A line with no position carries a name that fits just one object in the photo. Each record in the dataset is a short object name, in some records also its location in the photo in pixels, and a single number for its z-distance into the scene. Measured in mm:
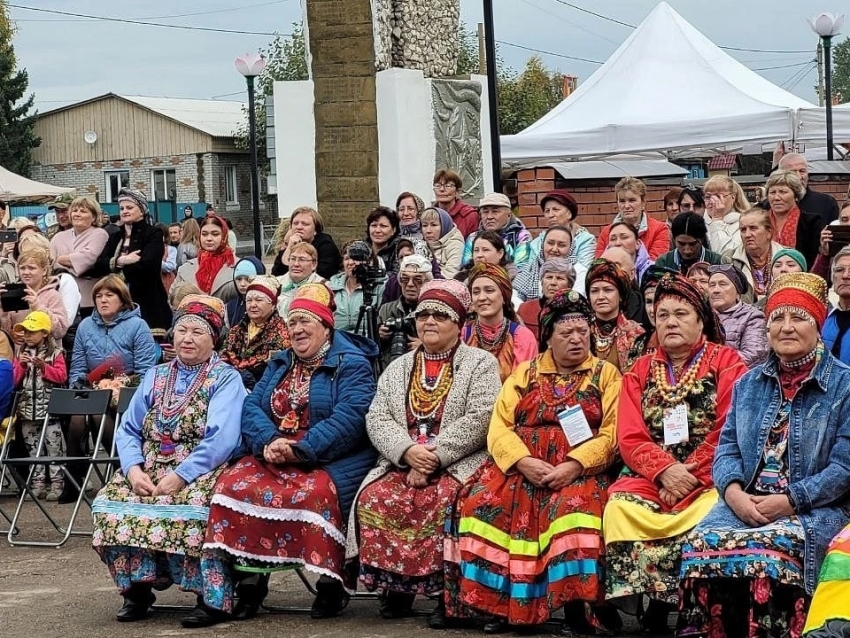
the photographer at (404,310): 8195
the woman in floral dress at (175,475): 6645
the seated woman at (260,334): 8070
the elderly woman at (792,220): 8836
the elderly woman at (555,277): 7707
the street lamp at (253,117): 19411
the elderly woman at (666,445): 5734
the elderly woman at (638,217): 9344
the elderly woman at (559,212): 9039
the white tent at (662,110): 15898
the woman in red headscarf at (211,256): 10859
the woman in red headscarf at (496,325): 7121
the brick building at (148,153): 47750
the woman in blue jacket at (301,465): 6555
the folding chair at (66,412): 8484
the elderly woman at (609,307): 7012
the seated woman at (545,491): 5949
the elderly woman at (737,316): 6867
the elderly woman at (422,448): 6375
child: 9430
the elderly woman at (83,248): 10750
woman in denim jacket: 5348
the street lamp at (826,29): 19656
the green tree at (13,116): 46531
